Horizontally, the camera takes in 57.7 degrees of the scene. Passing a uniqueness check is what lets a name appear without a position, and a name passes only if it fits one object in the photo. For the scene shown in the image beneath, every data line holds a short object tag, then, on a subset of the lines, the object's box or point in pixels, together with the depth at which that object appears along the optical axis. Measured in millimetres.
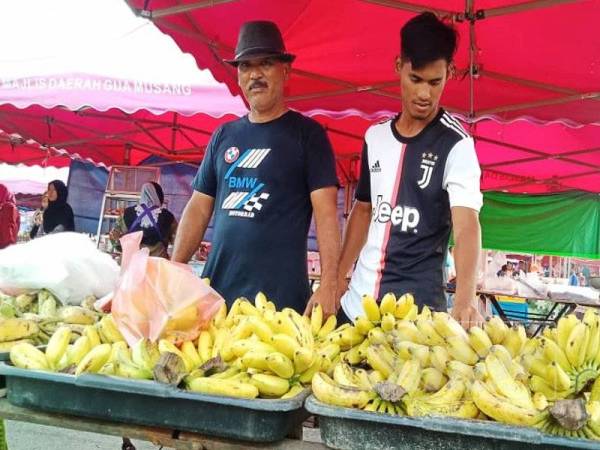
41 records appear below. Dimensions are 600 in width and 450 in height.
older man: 2512
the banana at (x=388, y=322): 1635
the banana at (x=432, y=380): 1316
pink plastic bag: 1603
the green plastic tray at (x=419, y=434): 1058
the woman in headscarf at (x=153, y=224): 4797
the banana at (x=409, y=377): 1248
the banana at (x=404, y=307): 1734
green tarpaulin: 7691
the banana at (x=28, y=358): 1456
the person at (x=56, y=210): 6527
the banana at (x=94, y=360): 1393
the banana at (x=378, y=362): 1412
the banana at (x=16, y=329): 1822
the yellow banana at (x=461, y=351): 1424
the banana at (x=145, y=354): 1401
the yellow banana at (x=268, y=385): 1295
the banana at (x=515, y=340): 1531
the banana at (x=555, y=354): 1266
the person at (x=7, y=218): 7693
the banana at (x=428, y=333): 1517
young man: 2059
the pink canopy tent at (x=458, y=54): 3332
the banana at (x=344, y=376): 1307
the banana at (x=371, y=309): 1692
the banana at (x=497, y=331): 1583
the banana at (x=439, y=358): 1399
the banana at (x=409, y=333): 1538
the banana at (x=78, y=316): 2115
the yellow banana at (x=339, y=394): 1204
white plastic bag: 2396
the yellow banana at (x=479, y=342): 1427
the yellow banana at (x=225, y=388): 1253
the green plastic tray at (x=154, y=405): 1235
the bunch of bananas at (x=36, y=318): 1841
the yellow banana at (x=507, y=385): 1155
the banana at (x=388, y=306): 1726
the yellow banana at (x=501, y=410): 1105
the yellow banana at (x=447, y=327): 1480
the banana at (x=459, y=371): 1312
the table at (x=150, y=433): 1265
